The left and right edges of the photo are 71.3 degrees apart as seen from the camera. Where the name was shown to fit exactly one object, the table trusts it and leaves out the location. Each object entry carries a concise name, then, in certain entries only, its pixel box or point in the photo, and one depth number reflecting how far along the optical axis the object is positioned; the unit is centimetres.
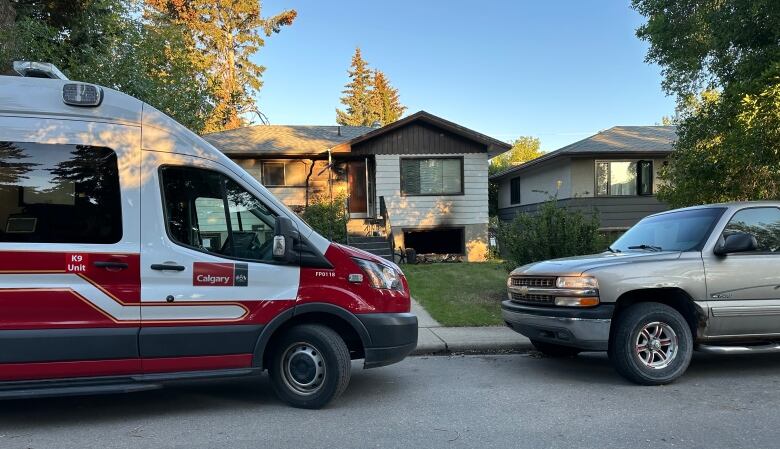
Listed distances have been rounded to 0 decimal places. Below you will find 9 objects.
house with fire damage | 1816
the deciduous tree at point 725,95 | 838
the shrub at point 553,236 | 959
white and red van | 432
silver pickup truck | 541
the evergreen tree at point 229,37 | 3562
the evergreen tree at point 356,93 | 5991
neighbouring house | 1912
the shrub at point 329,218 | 1675
